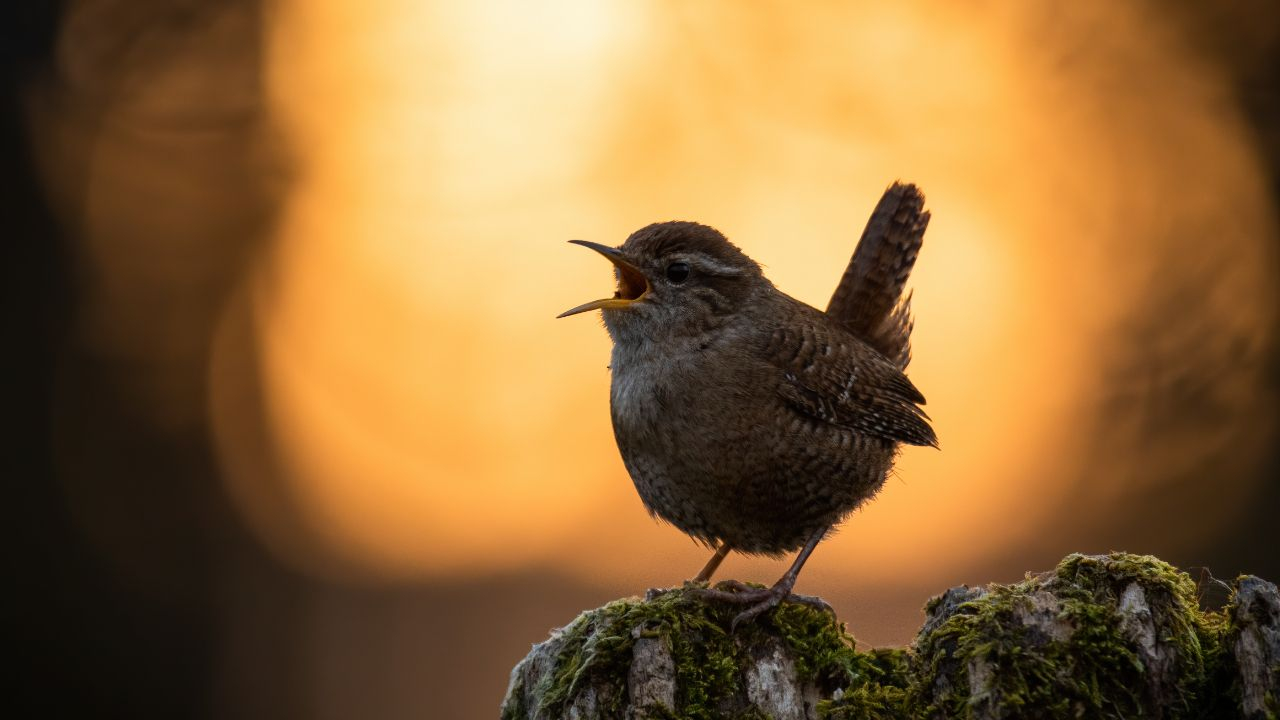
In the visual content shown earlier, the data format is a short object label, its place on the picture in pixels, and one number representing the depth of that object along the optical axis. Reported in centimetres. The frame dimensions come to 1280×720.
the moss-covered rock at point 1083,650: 447
